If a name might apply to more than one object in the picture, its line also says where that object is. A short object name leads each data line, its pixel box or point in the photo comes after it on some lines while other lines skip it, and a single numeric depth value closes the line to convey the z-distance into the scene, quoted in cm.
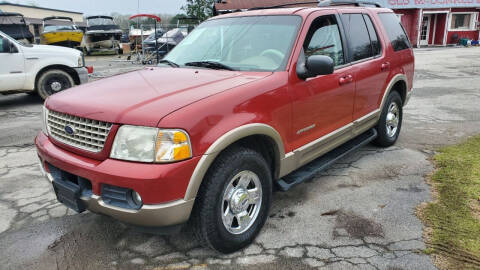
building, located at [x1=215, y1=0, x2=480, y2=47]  2972
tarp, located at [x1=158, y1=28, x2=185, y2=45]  1840
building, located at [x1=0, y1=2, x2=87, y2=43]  4269
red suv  240
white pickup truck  818
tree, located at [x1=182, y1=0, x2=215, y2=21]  4256
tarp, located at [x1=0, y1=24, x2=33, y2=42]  1588
